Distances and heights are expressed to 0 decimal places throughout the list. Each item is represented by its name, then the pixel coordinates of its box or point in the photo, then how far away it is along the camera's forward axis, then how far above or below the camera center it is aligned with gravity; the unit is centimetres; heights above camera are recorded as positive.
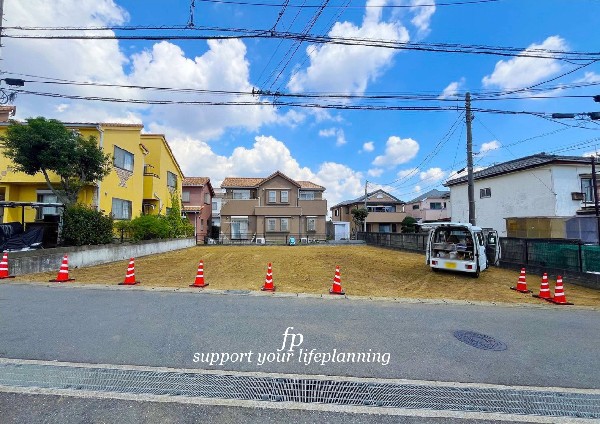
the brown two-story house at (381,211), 4042 +206
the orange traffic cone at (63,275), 866 -142
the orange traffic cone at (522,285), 870 -179
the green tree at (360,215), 3532 +131
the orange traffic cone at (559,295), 740 -179
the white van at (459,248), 1053 -87
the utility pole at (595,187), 1479 +194
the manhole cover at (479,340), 444 -183
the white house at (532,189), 1762 +235
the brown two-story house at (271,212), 3133 +150
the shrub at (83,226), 1147 +4
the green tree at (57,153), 1183 +315
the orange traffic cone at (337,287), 798 -166
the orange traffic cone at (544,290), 785 -176
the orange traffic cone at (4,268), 880 -121
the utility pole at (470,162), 1370 +297
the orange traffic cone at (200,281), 850 -158
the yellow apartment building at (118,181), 1524 +267
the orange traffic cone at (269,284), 818 -162
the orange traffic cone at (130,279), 853 -153
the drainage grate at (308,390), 290 -173
